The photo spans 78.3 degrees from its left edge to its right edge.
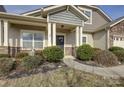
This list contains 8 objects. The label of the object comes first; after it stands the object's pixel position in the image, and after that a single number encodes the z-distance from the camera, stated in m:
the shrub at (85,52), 6.10
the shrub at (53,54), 5.33
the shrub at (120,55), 6.59
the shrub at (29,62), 4.68
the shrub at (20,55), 6.10
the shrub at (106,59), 5.90
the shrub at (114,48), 7.78
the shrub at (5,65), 4.29
